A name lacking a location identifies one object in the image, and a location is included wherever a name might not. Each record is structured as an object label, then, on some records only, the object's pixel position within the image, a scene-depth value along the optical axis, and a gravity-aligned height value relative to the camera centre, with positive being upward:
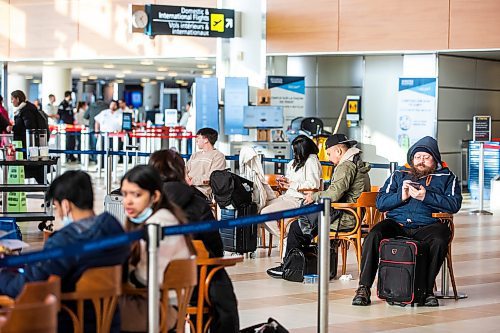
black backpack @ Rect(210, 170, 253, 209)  10.25 -0.76
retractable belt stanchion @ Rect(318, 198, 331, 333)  6.11 -0.85
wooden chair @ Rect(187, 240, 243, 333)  5.76 -0.92
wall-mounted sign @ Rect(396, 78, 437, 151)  18.11 +0.05
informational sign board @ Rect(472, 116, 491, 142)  18.12 -0.24
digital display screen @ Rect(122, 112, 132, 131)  22.31 -0.29
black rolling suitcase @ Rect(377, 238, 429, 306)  7.97 -1.17
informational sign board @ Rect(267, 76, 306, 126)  17.91 +0.31
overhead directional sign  17.41 +1.44
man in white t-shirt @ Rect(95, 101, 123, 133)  24.58 -0.28
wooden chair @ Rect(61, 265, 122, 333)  4.52 -0.79
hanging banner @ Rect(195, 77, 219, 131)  17.28 +0.10
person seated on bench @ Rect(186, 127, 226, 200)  11.12 -0.55
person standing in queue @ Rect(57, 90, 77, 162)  27.61 -0.13
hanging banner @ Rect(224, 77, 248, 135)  17.22 +0.11
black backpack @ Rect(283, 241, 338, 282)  9.27 -1.33
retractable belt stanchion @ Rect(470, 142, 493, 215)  15.48 -1.07
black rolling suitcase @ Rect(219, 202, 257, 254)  10.41 -1.21
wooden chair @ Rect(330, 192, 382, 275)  9.01 -0.92
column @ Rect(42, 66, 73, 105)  30.14 +0.73
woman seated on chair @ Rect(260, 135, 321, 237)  10.25 -0.61
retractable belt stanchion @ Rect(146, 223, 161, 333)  4.61 -0.77
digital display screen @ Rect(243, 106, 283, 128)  16.31 -0.10
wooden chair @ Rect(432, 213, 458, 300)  8.28 -0.92
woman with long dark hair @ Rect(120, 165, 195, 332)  5.00 -0.56
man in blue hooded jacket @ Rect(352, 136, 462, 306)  8.16 -0.73
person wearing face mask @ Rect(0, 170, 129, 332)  4.55 -0.56
